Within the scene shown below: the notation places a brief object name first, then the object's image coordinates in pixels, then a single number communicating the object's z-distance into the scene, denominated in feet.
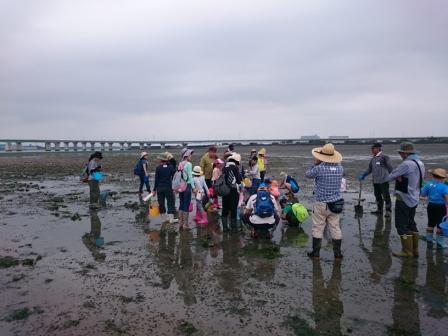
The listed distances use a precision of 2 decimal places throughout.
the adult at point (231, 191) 29.07
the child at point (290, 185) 40.91
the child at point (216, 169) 33.47
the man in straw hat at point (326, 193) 21.93
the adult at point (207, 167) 37.23
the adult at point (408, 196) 22.49
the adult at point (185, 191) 29.86
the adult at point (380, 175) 34.18
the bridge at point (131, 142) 350.43
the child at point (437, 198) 24.59
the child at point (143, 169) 47.93
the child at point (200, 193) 32.55
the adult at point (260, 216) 27.09
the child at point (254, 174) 41.62
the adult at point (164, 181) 31.32
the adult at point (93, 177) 40.47
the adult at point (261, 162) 43.06
